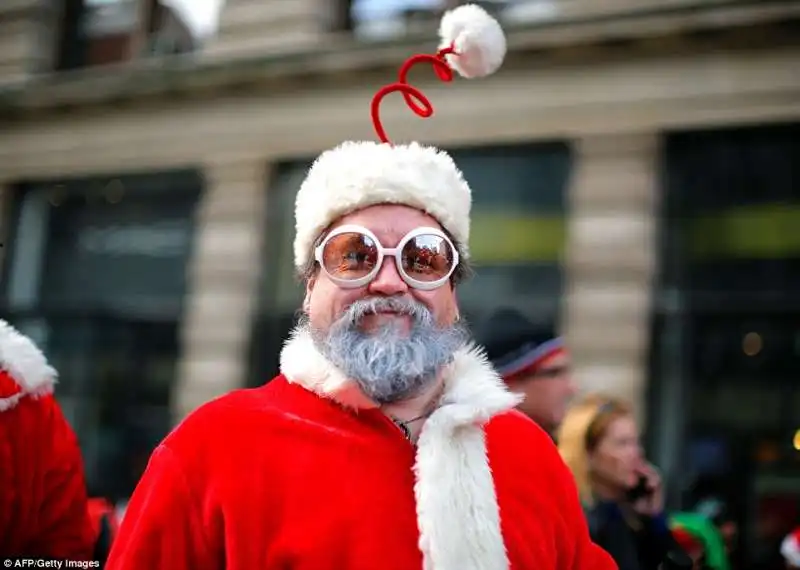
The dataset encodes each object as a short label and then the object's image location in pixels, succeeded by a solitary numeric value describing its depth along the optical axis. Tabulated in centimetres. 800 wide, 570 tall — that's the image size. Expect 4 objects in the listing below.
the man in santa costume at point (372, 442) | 181
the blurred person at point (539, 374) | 348
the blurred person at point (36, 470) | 257
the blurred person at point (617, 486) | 319
